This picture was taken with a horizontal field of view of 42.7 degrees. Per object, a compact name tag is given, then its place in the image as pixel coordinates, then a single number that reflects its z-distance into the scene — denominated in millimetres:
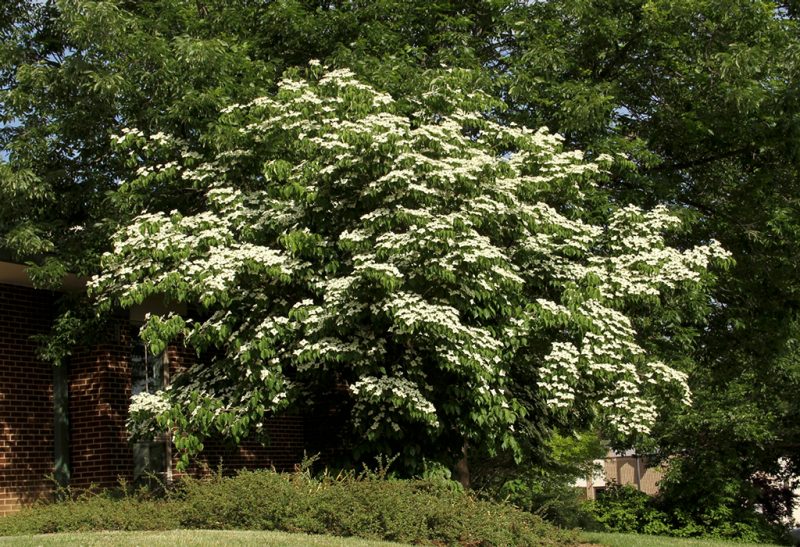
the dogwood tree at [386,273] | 12141
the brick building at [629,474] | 53875
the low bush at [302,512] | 11250
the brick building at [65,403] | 14508
